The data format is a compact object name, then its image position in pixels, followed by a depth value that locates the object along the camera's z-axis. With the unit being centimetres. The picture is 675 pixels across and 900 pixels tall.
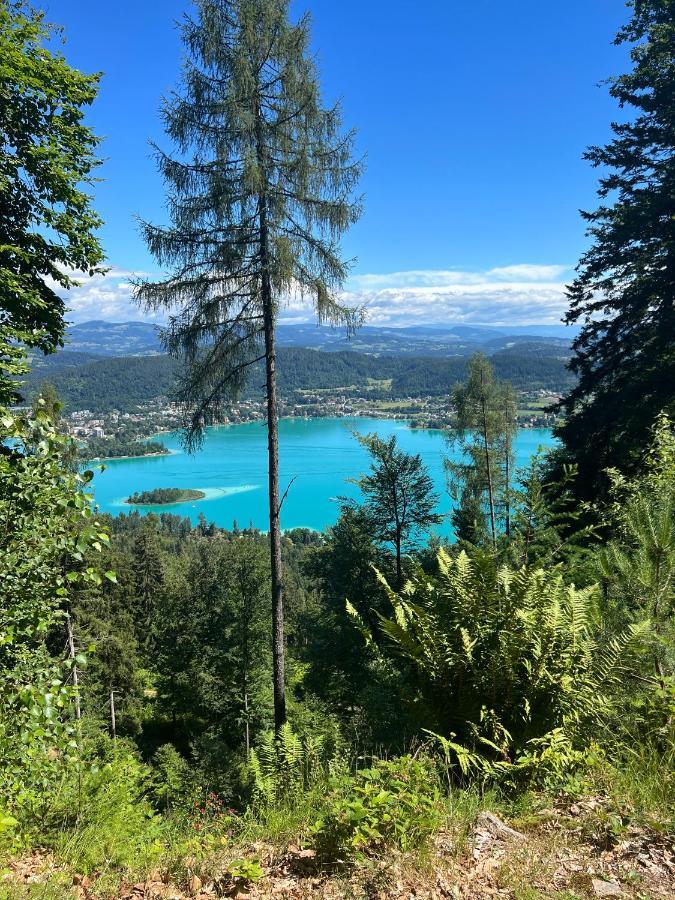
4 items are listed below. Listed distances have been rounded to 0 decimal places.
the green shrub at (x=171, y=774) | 879
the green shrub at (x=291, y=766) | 303
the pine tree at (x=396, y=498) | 1017
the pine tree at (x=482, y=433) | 1645
